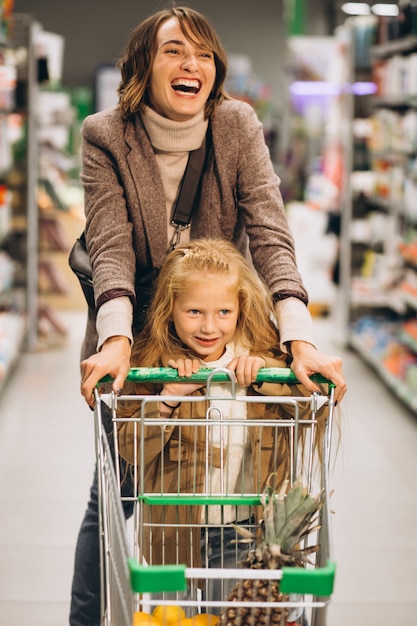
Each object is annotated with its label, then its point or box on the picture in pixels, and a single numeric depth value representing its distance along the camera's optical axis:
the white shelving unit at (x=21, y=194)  7.10
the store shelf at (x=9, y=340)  6.16
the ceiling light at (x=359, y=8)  10.25
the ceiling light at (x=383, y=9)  8.82
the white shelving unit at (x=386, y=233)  6.19
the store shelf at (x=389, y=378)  5.84
